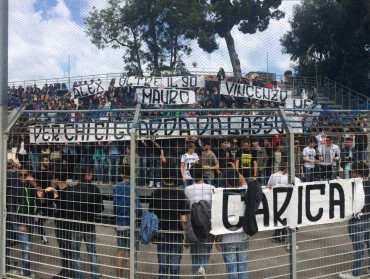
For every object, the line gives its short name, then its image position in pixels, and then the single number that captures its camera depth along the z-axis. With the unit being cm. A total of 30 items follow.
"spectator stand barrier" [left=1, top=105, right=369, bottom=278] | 525
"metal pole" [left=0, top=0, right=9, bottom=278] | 602
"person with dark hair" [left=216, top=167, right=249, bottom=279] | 521
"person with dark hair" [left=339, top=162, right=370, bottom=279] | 605
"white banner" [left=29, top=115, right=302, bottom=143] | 536
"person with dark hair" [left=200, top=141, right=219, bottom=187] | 566
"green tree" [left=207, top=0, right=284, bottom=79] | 2300
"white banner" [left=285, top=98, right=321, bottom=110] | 1802
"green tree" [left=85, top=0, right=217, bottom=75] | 2234
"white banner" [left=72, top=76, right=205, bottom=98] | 1908
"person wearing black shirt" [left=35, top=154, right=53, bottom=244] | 610
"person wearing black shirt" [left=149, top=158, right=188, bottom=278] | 526
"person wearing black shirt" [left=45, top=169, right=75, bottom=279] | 583
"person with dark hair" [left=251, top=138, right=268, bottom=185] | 620
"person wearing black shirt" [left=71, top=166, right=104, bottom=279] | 572
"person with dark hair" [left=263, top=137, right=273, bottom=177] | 644
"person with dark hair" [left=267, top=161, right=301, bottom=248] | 554
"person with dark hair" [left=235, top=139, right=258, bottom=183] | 623
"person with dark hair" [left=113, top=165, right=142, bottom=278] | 528
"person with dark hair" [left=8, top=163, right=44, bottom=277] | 611
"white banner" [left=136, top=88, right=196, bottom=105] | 1794
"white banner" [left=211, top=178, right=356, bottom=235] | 510
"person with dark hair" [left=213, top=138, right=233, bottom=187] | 591
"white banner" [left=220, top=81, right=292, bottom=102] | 1880
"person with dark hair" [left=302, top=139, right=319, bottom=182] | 671
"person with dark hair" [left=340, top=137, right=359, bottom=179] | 645
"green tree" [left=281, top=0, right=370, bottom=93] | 2484
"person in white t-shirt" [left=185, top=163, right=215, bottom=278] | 516
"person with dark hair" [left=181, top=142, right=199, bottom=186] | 565
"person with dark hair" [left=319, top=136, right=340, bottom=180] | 697
